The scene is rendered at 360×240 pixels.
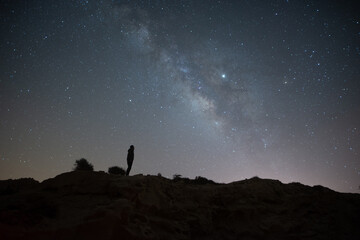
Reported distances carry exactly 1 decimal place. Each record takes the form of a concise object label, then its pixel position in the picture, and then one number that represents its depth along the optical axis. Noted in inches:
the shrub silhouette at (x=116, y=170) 788.6
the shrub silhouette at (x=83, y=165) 824.9
